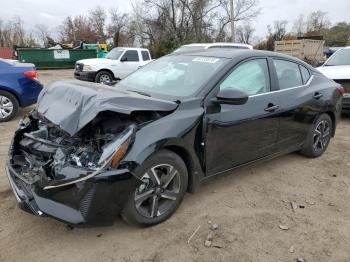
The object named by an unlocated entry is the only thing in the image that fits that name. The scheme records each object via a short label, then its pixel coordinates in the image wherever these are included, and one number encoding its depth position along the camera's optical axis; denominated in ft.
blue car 24.30
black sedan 9.12
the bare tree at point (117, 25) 158.98
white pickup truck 49.60
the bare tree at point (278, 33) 140.26
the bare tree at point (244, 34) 161.07
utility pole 98.76
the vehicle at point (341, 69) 25.36
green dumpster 76.13
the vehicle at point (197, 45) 39.92
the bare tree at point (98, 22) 177.63
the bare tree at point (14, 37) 156.56
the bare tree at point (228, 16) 117.67
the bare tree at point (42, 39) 173.93
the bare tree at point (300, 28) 216.95
